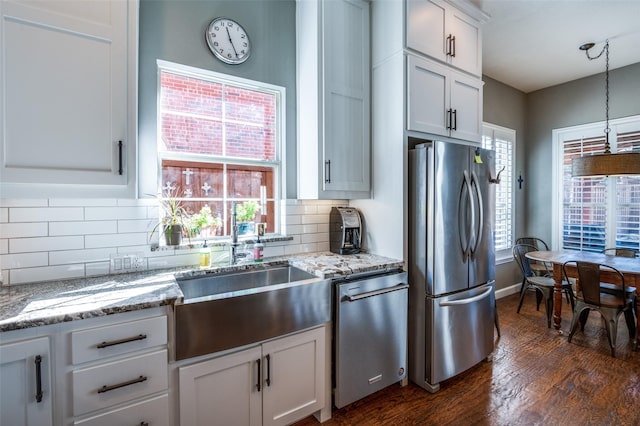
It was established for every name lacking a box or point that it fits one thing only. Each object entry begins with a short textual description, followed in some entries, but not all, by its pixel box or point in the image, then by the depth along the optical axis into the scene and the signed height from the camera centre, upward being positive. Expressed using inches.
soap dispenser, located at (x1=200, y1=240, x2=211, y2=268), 80.2 -11.8
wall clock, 85.6 +47.4
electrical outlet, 73.6 -12.0
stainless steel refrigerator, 86.4 -13.0
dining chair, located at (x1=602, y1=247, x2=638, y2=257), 138.5 -17.9
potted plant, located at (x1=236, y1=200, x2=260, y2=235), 91.4 -1.0
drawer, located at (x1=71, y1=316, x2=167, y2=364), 49.8 -20.9
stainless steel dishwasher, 76.8 -31.1
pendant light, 108.7 +16.7
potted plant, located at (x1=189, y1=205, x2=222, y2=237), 84.0 -3.0
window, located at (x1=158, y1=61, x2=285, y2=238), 83.4 +19.8
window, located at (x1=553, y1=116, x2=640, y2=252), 151.9 +7.0
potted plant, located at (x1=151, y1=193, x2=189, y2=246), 77.1 -2.1
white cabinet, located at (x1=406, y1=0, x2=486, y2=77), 90.0 +54.5
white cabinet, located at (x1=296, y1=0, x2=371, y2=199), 89.5 +33.2
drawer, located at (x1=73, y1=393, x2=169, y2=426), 51.6 -34.2
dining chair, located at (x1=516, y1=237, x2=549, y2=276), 169.4 -20.2
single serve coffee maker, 97.4 -5.8
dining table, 109.5 -20.1
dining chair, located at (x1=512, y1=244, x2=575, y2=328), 135.8 -31.7
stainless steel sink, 57.9 -20.2
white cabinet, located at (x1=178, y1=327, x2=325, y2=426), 59.3 -35.4
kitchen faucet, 85.4 -7.7
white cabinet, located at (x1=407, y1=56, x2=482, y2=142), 89.4 +33.8
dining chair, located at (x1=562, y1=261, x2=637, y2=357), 109.4 -32.1
